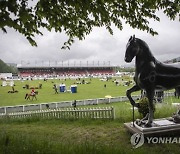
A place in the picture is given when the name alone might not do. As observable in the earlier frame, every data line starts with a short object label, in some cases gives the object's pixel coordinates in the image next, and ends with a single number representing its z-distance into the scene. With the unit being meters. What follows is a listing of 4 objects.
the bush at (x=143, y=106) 6.75
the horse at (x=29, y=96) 17.76
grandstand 83.46
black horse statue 4.68
